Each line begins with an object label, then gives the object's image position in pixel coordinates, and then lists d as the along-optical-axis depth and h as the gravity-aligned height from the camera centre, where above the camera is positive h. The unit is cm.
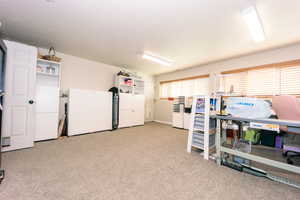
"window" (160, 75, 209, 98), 454 +63
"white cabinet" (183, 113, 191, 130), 444 -71
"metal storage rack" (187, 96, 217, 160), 218 -46
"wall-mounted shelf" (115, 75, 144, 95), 456 +62
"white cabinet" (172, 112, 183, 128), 462 -73
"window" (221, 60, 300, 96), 288 +64
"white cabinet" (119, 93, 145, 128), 439 -38
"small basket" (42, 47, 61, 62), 300 +103
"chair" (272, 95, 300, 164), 187 -10
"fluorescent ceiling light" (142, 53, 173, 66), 356 +135
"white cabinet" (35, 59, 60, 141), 277 -16
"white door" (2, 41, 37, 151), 224 +3
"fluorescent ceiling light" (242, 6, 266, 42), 177 +134
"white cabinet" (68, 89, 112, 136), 332 -37
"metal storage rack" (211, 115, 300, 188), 135 -72
